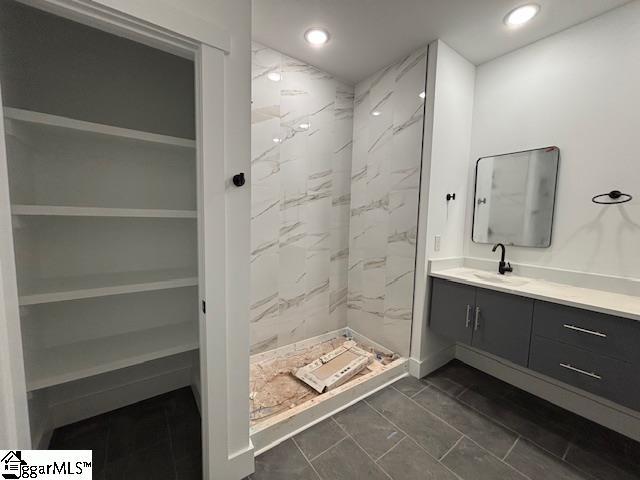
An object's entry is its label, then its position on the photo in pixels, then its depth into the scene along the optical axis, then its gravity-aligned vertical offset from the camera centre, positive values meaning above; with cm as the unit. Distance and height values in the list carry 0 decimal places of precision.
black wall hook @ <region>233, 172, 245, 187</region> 114 +16
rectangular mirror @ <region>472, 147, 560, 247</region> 197 +20
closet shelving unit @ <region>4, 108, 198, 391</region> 119 -19
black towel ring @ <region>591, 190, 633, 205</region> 165 +17
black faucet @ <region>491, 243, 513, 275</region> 212 -37
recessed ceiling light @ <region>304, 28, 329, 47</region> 193 +140
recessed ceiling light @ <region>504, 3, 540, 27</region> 164 +138
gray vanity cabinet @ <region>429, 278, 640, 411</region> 134 -72
